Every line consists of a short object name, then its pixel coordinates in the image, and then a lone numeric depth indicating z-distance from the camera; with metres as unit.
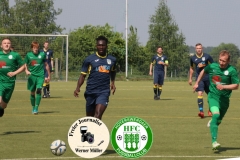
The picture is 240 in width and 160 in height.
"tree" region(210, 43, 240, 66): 65.19
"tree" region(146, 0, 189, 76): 70.31
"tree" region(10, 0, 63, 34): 105.62
